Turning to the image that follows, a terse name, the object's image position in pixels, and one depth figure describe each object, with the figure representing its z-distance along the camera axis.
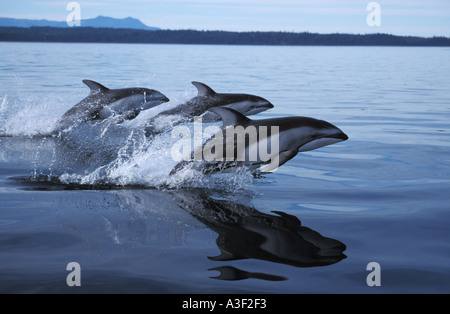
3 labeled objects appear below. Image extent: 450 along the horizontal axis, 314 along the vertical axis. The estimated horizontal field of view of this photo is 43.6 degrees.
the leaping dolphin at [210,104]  11.94
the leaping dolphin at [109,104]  12.41
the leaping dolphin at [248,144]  7.16
